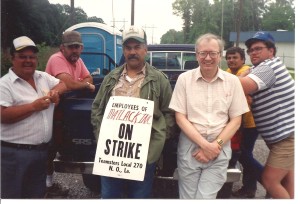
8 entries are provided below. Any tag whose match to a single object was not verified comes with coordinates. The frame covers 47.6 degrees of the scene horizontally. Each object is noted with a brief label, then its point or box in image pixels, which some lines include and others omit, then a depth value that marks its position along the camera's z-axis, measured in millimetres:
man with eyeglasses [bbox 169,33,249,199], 2451
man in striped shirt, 2680
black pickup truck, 3027
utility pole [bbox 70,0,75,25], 12403
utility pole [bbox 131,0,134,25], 17703
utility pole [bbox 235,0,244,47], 21897
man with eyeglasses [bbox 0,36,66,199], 2549
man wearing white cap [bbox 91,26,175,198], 2600
